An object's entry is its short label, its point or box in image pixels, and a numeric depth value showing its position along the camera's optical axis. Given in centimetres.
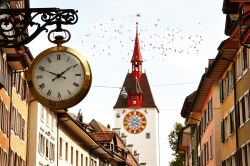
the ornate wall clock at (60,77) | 1056
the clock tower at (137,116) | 15550
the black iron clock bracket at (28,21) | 1020
